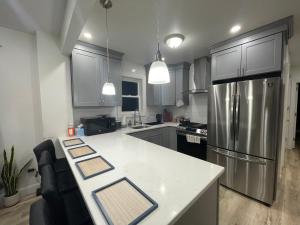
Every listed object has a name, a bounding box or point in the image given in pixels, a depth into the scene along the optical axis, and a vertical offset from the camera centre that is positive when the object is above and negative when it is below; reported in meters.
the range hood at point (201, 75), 3.06 +0.66
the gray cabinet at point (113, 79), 2.72 +0.53
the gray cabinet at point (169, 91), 3.71 +0.37
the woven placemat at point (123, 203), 0.69 -0.54
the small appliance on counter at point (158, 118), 4.00 -0.36
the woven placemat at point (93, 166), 1.12 -0.53
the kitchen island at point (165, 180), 0.75 -0.54
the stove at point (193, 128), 2.70 -0.49
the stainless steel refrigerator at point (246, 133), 1.83 -0.42
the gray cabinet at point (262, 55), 1.83 +0.68
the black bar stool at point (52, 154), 1.59 -0.58
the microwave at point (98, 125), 2.42 -0.34
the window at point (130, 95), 3.49 +0.27
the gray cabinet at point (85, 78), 2.39 +0.49
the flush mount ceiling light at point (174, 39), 2.07 +0.98
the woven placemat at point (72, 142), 1.92 -0.51
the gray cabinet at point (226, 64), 2.20 +0.67
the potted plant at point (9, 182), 2.00 -1.07
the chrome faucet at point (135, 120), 3.57 -0.37
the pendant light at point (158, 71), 1.30 +0.31
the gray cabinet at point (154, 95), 3.86 +0.28
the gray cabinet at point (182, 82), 3.56 +0.58
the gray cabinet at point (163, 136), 3.06 -0.71
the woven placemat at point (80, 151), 1.52 -0.52
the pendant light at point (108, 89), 1.94 +0.23
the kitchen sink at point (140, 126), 3.22 -0.49
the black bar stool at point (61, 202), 0.84 -0.76
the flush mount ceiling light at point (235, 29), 1.93 +1.06
